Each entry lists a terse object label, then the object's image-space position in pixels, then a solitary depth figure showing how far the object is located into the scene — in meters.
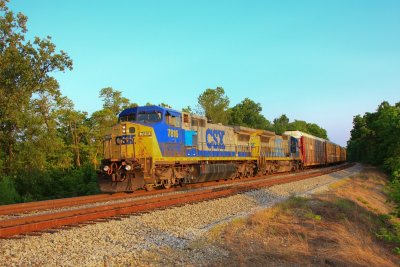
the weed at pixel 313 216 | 10.11
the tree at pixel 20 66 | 21.50
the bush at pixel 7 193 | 22.05
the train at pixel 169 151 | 15.43
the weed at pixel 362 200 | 16.25
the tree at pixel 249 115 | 89.88
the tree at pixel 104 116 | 41.94
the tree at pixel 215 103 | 79.00
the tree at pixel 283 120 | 130.25
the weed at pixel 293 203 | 11.94
